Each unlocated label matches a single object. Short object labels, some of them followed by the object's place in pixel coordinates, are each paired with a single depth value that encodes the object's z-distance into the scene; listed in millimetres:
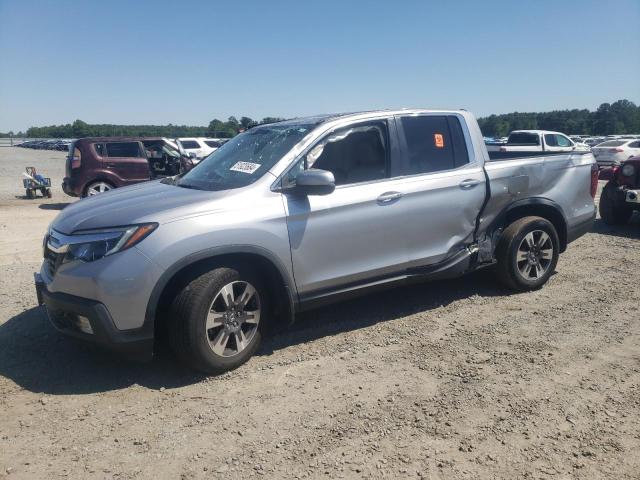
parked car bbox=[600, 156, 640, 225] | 8328
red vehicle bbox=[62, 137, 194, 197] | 12133
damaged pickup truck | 3361
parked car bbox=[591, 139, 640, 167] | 19781
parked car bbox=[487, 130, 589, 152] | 19969
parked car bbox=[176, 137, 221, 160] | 24438
